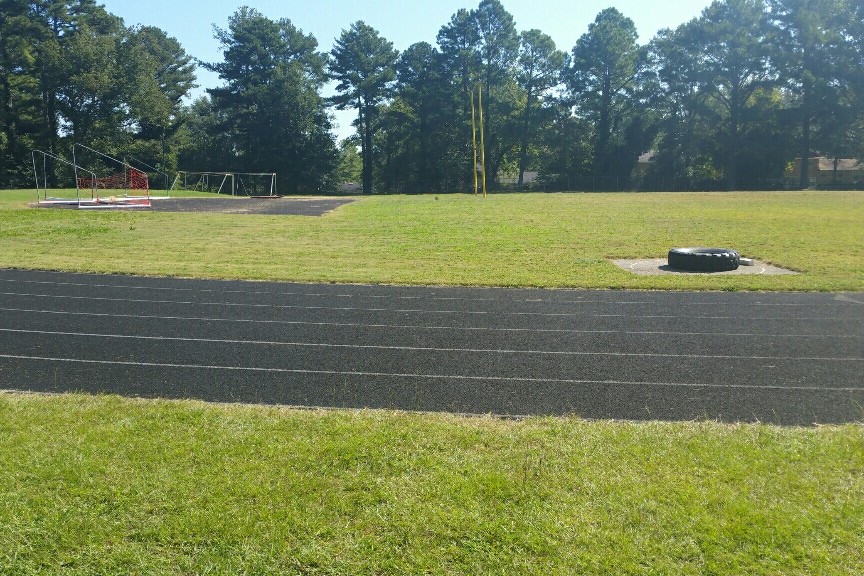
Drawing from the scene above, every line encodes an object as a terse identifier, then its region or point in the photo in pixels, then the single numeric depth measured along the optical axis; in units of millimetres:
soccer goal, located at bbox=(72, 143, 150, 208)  32272
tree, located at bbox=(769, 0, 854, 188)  60719
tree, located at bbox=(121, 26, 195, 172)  57938
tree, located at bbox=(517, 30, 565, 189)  70750
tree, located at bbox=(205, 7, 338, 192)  65375
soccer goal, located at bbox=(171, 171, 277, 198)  57250
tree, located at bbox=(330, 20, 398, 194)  69438
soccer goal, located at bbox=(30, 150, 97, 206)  53778
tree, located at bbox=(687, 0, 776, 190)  62531
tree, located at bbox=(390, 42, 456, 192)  68625
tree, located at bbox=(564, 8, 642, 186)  67812
